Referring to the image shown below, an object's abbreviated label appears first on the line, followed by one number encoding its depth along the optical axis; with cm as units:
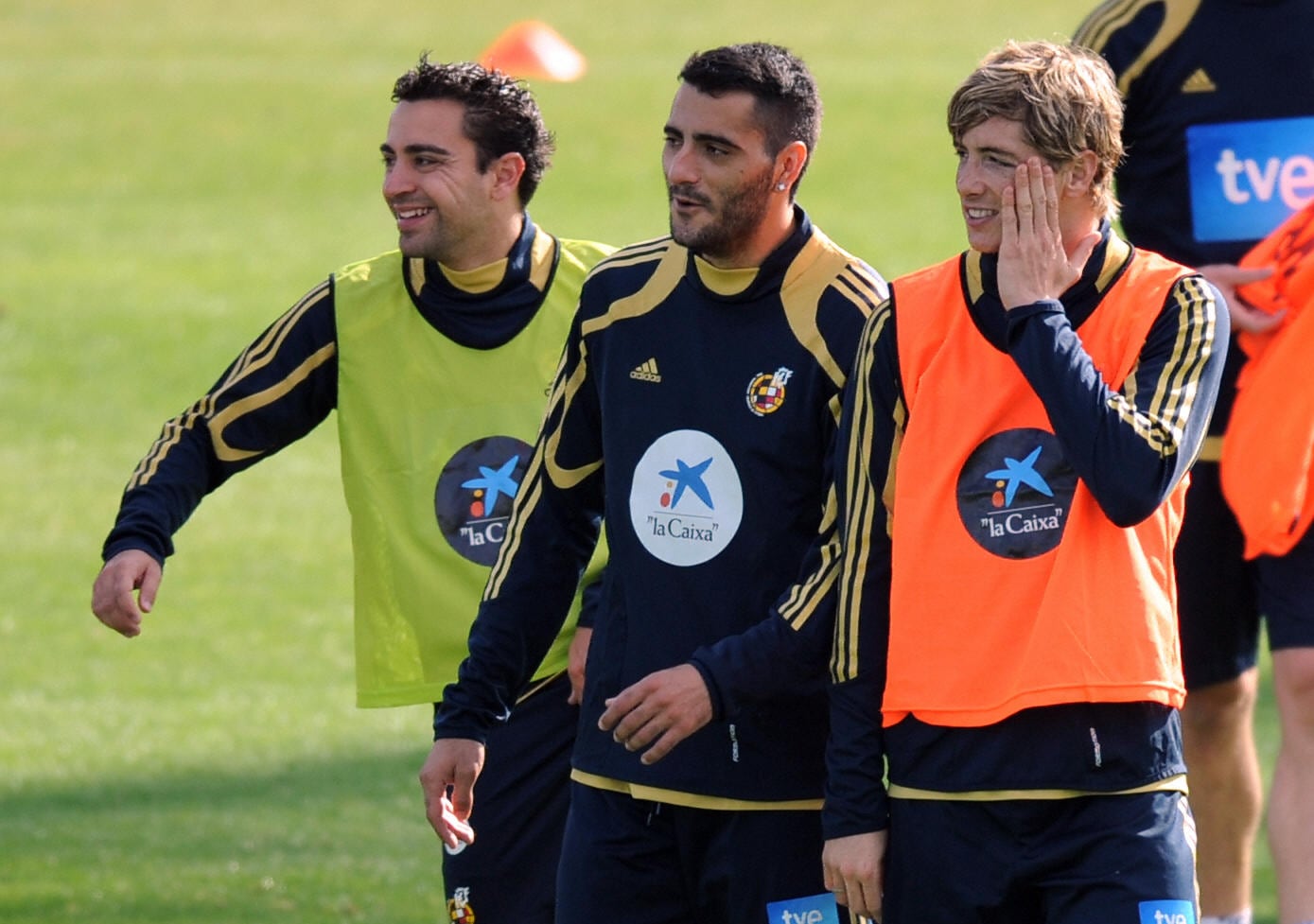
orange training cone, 4562
